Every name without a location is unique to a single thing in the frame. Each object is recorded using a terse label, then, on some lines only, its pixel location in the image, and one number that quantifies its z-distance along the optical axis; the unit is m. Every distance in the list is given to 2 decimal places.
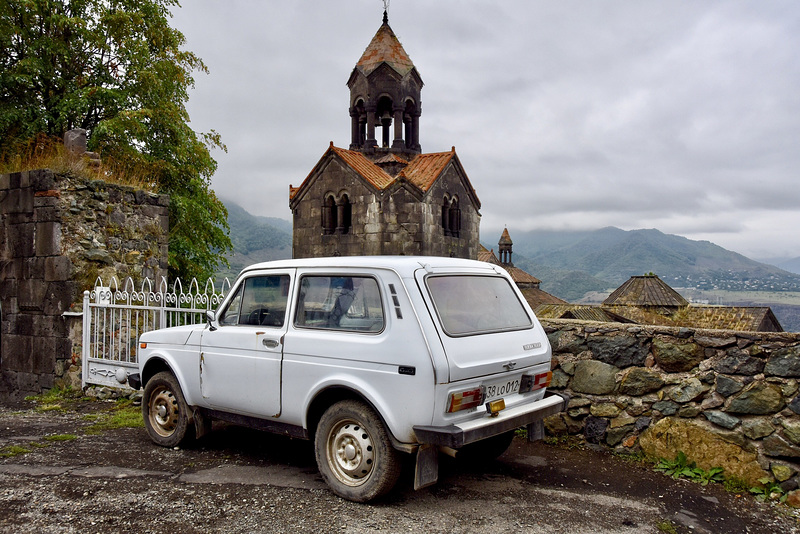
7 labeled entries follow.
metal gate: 7.96
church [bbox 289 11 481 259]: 28.23
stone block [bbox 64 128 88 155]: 10.59
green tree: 20.05
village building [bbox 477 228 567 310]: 53.13
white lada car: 4.11
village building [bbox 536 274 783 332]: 15.38
